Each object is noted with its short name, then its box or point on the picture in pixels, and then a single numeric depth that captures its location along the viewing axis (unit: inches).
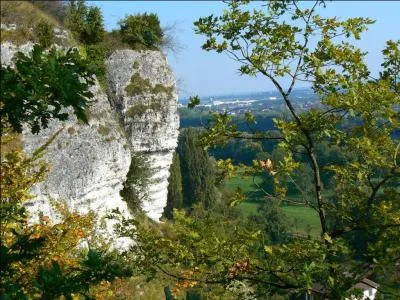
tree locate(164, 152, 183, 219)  2219.9
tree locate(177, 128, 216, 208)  2455.3
